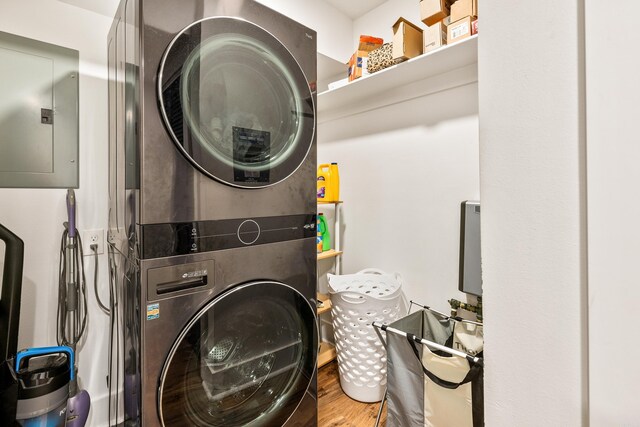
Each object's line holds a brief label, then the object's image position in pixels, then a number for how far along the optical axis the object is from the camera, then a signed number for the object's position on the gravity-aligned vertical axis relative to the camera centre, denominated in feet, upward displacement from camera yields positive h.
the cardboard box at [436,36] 5.26 +3.09
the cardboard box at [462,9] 4.88 +3.33
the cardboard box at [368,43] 6.57 +3.69
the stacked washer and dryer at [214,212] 3.18 +0.03
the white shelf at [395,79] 5.17 +2.75
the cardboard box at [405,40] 5.45 +3.16
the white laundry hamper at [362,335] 5.84 -2.38
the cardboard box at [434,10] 5.22 +3.53
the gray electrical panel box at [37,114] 4.47 +1.58
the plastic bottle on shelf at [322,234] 7.41 -0.51
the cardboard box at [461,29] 4.84 +2.98
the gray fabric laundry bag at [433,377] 3.99 -2.31
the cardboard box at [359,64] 6.44 +3.19
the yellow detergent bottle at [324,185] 7.22 +0.70
